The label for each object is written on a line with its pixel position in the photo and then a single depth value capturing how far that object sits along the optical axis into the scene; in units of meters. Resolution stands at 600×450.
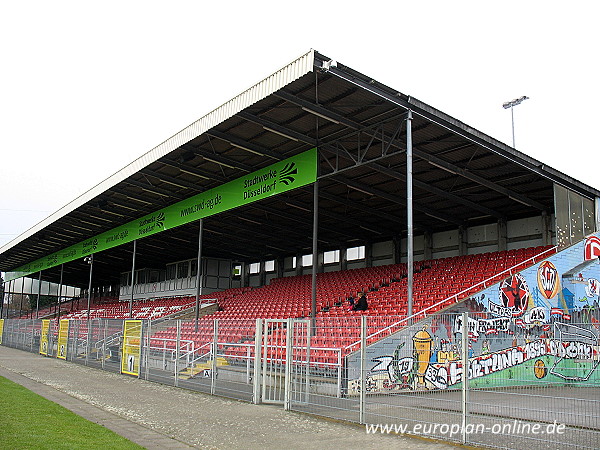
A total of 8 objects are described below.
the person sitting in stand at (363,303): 17.42
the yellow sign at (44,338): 25.91
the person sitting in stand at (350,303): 19.53
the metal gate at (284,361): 9.91
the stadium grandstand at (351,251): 7.91
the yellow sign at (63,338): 23.28
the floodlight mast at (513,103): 30.71
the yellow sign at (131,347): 16.12
